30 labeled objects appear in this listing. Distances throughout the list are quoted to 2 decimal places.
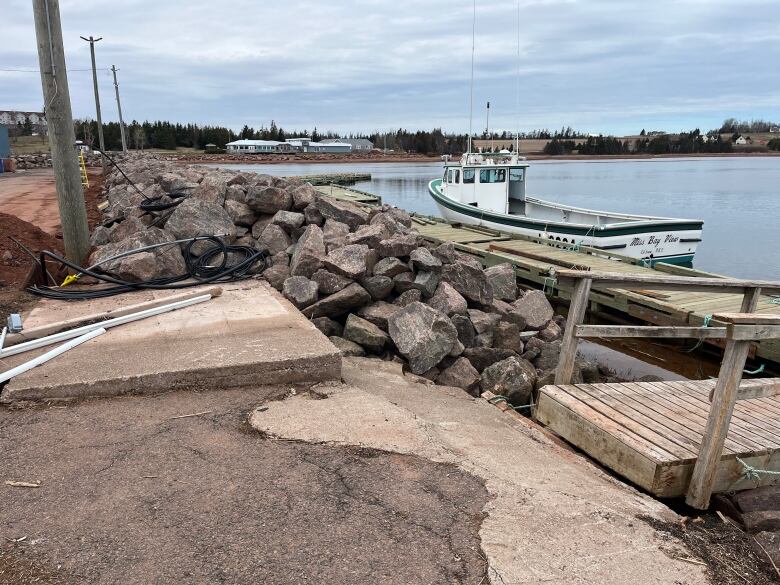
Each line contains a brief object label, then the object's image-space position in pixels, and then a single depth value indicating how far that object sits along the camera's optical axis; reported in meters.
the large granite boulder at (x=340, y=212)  8.08
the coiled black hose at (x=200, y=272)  5.98
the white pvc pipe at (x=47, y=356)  3.88
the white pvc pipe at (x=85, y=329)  4.29
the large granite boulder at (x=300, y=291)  6.00
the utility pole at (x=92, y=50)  32.50
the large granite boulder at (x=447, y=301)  6.43
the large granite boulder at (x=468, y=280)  7.21
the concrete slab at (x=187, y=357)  3.85
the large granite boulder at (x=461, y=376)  5.69
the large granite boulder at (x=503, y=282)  8.97
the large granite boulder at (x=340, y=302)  6.00
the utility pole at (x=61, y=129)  6.51
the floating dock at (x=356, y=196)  25.78
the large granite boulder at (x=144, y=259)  6.33
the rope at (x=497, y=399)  5.18
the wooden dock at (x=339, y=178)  42.50
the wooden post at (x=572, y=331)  4.56
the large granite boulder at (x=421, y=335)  5.51
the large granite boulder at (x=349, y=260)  6.21
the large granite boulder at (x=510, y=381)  5.79
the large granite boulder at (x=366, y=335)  5.70
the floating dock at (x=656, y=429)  3.63
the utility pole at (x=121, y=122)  41.06
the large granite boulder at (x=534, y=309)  7.91
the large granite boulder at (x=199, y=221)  7.28
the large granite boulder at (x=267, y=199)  8.11
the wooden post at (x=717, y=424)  3.17
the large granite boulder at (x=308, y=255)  6.50
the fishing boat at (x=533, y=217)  15.15
